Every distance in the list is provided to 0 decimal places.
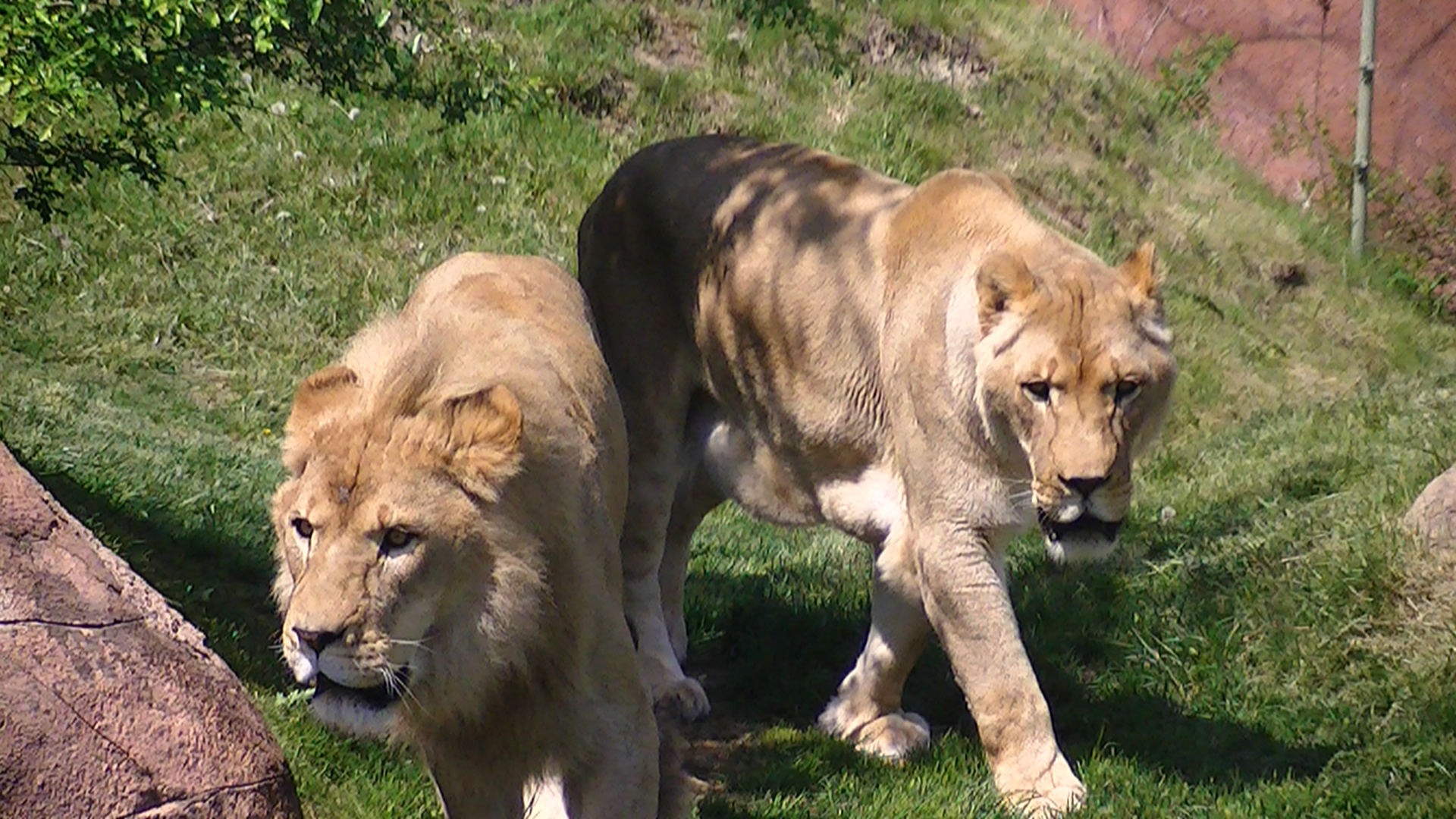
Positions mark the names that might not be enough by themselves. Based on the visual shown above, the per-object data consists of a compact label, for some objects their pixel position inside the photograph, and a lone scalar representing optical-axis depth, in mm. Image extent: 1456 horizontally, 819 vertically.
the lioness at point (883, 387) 10391
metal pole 28891
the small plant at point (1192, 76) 30406
